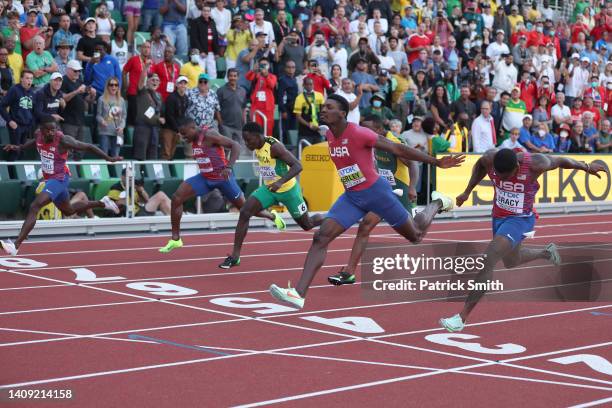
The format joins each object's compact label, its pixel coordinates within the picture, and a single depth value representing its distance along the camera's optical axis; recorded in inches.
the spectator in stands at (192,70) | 798.5
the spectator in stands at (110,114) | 725.9
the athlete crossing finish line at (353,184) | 383.9
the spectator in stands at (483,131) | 935.7
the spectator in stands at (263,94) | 818.8
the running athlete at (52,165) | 572.1
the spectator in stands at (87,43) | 738.2
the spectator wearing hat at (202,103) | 760.3
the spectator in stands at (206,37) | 829.8
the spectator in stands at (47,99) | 681.6
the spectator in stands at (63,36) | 737.7
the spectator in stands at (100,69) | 737.6
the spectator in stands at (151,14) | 828.6
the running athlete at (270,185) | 534.0
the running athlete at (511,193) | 375.2
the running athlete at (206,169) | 568.4
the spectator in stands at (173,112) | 754.2
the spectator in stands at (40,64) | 705.6
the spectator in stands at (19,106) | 676.1
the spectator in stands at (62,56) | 720.3
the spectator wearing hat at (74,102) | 700.7
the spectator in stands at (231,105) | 792.9
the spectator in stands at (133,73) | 755.4
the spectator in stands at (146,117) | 745.6
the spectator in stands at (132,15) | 816.3
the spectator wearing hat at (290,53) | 860.0
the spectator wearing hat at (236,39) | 850.1
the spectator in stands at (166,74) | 770.8
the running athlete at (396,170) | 522.9
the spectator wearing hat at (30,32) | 717.9
